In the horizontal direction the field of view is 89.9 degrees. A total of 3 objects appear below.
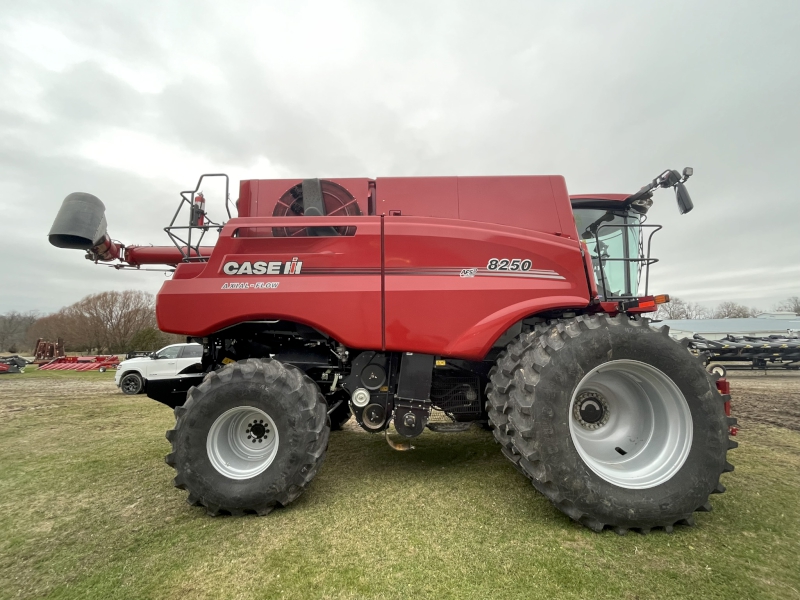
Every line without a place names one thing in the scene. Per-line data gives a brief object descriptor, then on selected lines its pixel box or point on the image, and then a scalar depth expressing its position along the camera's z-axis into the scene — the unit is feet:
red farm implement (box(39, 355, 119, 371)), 71.56
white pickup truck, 40.22
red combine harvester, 9.15
